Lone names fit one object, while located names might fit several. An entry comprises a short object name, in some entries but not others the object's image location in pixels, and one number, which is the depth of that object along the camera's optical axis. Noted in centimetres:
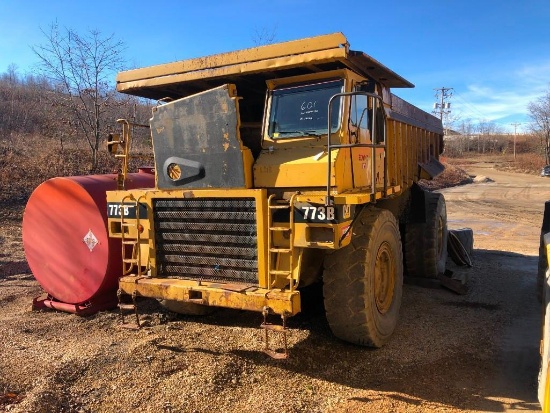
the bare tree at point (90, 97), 1555
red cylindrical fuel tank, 568
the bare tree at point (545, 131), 5544
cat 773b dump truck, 415
